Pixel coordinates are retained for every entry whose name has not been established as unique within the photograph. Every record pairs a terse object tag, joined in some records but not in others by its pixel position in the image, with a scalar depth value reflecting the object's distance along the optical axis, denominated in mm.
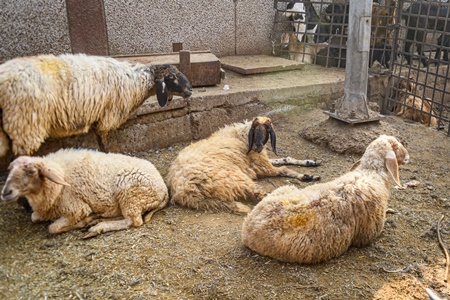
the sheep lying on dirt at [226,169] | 4637
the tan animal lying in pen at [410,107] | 7641
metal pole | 5938
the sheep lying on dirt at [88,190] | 4027
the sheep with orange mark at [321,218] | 3490
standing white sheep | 4531
